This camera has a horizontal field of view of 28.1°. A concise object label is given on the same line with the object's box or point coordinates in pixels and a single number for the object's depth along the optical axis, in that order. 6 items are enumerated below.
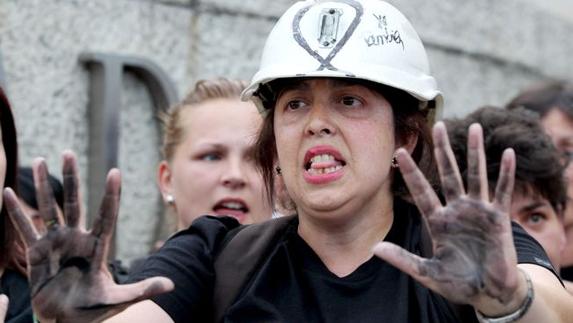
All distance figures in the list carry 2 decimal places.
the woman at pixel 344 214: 2.44
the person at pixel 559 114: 4.26
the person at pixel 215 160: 4.06
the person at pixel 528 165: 3.60
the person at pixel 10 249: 3.15
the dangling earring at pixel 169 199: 4.26
